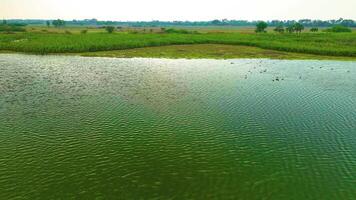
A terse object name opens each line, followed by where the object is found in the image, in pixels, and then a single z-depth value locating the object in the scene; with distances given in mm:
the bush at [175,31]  141350
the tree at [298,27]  162088
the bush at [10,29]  134325
